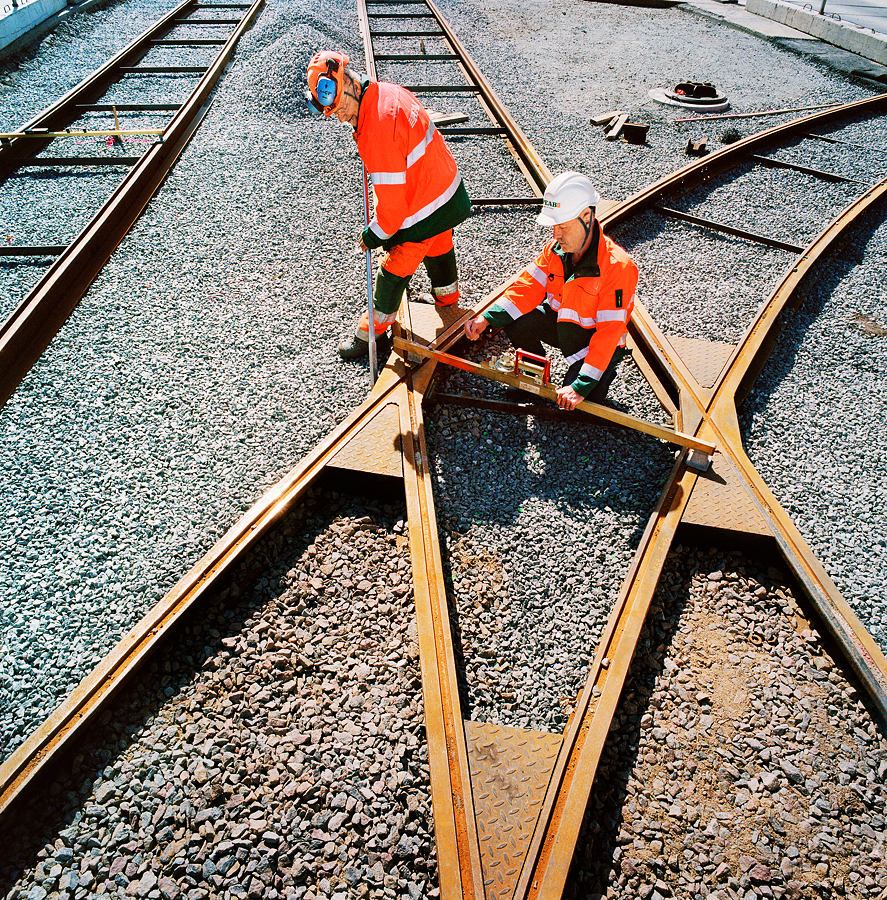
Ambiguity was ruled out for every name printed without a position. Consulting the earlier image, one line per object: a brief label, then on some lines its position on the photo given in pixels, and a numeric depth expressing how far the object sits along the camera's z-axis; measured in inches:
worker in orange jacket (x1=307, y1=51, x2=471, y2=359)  142.8
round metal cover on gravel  342.3
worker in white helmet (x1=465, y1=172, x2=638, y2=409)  130.6
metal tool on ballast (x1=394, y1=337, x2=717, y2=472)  137.6
